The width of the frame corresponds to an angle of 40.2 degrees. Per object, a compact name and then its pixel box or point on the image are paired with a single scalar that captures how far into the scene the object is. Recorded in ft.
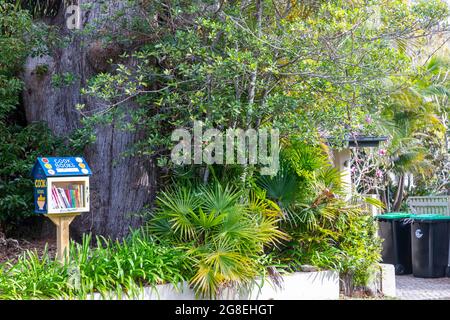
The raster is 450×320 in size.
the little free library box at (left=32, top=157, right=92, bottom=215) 24.49
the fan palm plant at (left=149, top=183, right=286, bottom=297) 25.63
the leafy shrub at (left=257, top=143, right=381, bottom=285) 30.68
